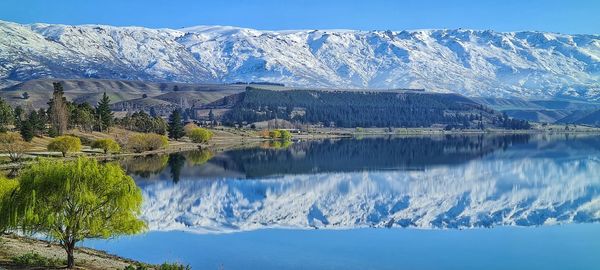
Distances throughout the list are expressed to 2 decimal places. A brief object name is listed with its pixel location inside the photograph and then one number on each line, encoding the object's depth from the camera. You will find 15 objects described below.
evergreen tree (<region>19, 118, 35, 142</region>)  99.50
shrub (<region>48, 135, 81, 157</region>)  95.12
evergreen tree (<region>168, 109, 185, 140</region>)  150.59
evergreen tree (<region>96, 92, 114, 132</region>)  129.75
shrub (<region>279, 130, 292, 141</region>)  186.70
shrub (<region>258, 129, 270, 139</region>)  193.40
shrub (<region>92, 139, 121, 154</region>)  107.31
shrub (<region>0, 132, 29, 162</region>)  87.06
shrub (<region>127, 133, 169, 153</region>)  119.44
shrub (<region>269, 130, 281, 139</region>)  193.57
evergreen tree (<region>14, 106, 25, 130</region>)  106.62
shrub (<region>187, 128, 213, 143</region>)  151.00
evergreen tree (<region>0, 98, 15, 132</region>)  101.81
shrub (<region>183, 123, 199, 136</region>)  160.25
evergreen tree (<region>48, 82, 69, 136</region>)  114.50
